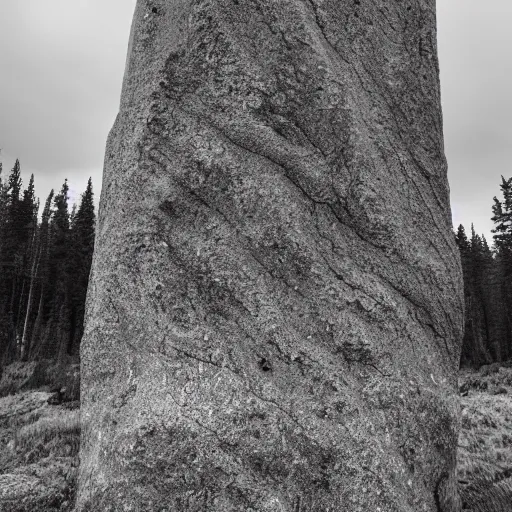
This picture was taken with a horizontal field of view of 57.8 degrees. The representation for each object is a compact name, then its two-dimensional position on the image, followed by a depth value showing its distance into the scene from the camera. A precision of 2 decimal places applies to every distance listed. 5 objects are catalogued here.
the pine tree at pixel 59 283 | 31.77
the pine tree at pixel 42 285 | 31.02
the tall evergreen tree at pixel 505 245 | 35.28
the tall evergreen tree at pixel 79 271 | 33.97
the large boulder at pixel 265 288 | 2.94
